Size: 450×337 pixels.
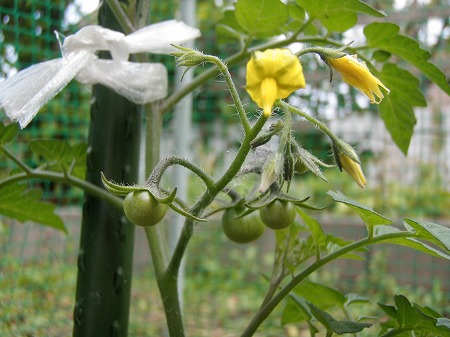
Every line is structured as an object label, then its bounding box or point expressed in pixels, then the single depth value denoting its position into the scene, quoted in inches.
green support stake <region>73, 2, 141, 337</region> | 8.1
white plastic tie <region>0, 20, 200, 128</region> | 7.1
